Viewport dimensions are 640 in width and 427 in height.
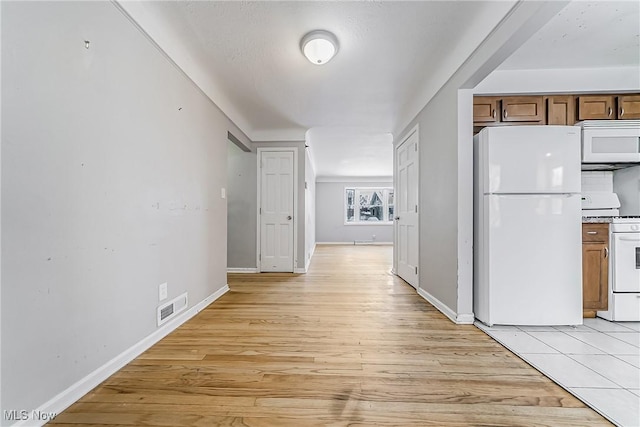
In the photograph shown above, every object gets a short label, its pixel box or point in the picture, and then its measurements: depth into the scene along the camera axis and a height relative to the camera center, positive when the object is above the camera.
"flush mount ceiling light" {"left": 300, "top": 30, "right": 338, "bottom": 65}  1.98 +1.34
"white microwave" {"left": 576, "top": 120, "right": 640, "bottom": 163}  2.39 +0.69
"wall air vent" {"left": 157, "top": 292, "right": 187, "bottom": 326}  1.93 -0.75
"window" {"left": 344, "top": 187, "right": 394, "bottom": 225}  9.36 +0.31
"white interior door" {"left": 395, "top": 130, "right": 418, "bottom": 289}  3.31 +0.08
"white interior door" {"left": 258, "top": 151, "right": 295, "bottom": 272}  4.38 +0.06
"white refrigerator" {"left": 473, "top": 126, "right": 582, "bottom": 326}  2.09 -0.10
